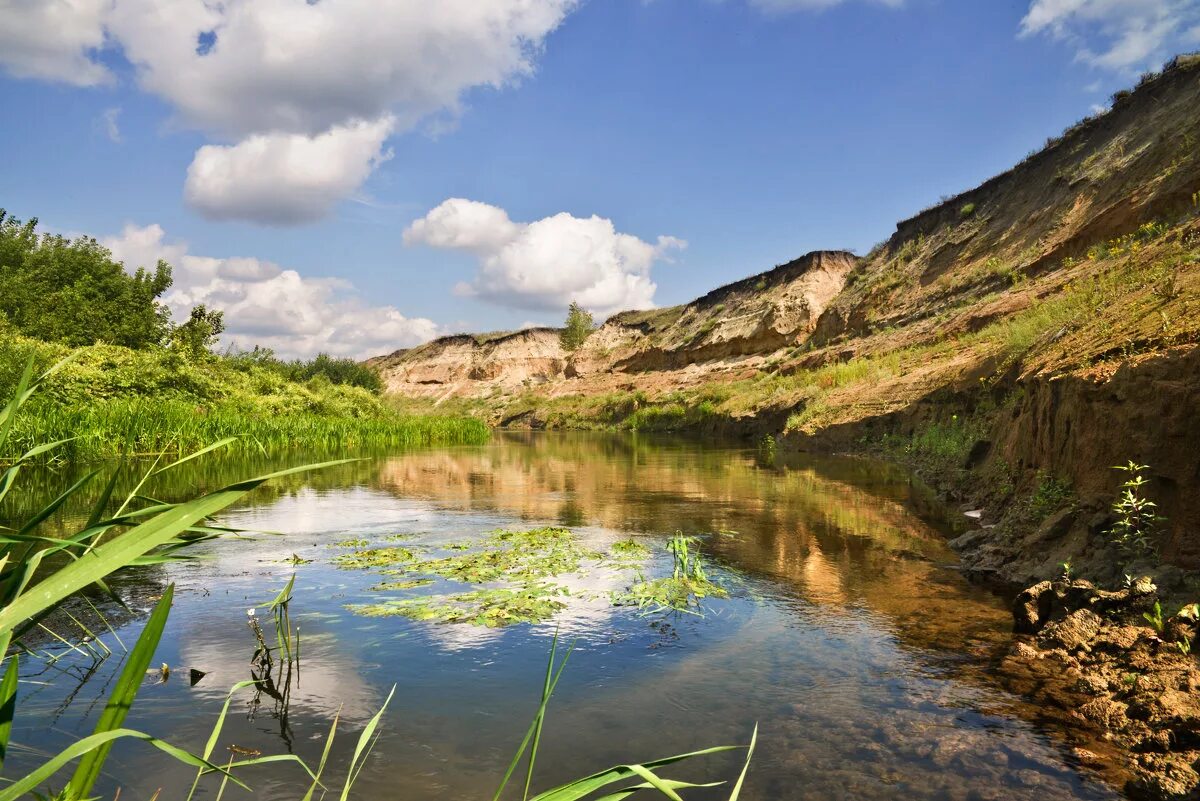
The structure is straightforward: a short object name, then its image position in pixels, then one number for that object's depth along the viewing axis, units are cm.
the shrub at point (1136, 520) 546
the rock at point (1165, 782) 311
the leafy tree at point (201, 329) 4156
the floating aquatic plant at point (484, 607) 548
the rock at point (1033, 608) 521
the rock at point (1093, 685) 414
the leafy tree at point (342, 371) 7169
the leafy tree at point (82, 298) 3962
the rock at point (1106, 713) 373
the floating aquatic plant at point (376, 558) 735
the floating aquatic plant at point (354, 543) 838
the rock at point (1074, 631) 471
